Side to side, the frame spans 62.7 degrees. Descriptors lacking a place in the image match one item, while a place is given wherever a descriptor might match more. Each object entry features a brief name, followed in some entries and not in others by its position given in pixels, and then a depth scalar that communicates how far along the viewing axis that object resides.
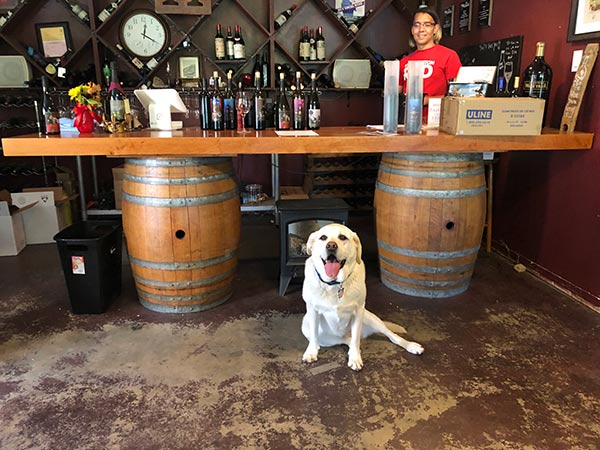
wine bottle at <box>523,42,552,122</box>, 3.05
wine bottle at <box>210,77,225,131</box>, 2.86
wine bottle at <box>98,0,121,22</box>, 4.49
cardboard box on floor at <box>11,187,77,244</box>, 4.00
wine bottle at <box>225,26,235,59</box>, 4.70
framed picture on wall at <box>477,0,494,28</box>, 3.88
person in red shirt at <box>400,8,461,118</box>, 3.43
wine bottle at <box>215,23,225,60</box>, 4.65
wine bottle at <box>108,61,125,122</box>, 2.73
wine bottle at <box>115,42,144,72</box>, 4.58
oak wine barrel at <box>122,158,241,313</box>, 2.58
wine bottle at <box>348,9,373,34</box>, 4.75
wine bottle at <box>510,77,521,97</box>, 2.91
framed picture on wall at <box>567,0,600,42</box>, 2.76
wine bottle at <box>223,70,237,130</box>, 2.97
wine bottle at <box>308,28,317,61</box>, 4.80
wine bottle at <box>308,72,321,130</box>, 2.96
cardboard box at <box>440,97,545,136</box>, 2.58
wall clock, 4.64
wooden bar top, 2.40
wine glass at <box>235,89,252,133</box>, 2.93
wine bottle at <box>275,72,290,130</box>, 2.94
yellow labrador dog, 2.07
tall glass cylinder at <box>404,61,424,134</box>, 2.65
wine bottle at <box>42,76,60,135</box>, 2.65
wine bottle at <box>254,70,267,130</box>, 2.95
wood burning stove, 2.93
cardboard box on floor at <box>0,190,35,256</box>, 3.76
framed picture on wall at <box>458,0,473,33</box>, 4.22
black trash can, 2.66
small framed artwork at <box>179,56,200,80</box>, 4.77
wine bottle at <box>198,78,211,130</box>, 2.91
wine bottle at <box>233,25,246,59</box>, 4.66
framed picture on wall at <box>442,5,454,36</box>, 4.58
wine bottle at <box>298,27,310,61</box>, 4.75
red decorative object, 2.72
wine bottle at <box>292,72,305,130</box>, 2.86
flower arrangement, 2.71
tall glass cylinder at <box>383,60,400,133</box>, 2.67
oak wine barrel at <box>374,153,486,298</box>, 2.78
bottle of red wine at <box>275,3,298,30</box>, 4.73
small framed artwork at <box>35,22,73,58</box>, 4.59
